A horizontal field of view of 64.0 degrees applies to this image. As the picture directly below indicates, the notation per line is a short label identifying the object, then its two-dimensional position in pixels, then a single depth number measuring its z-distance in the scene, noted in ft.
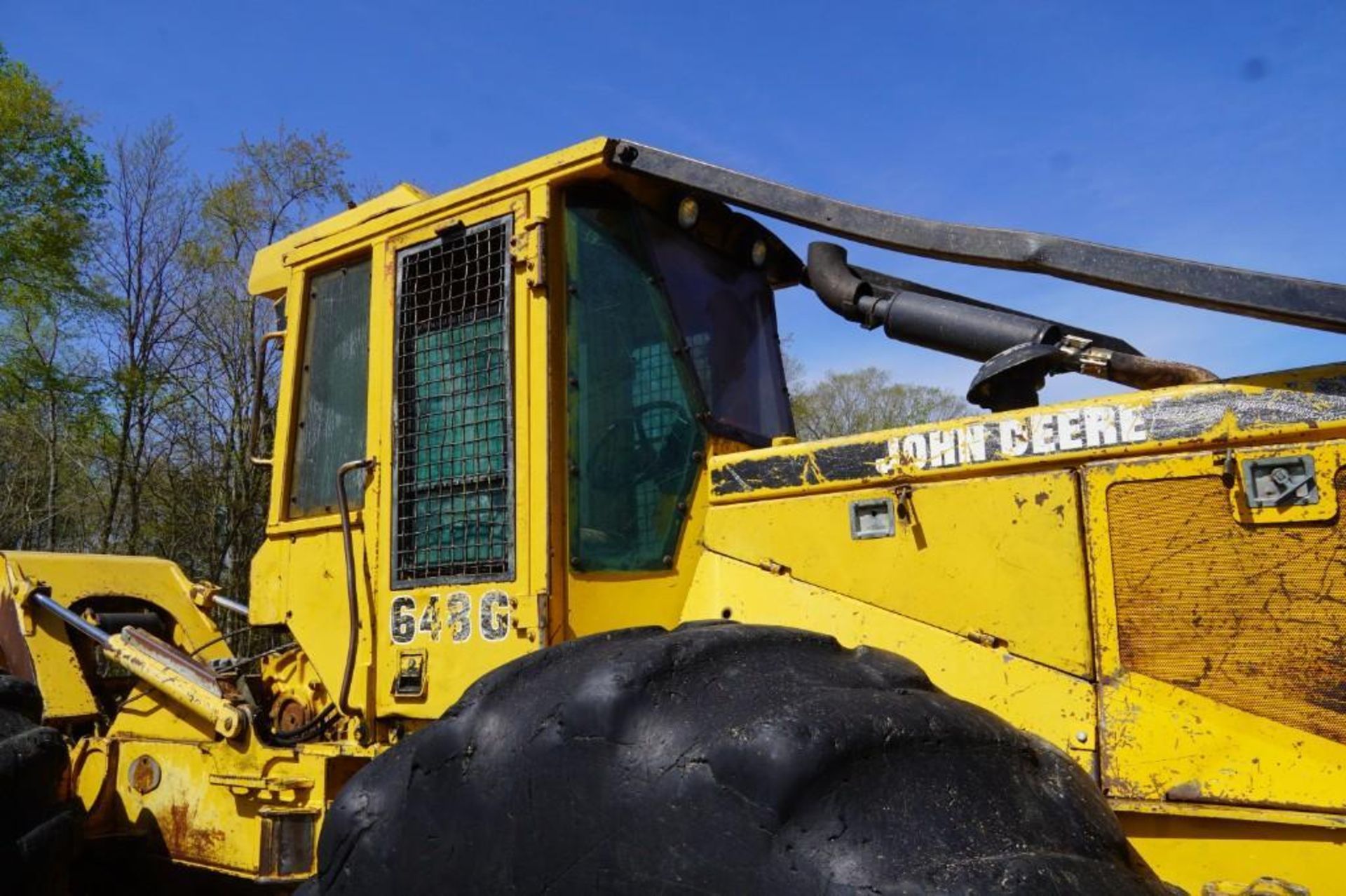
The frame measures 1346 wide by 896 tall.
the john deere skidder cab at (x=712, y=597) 5.82
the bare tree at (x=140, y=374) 64.85
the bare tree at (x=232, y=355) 61.57
